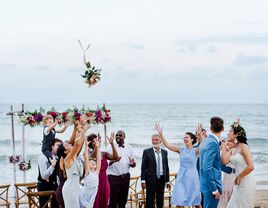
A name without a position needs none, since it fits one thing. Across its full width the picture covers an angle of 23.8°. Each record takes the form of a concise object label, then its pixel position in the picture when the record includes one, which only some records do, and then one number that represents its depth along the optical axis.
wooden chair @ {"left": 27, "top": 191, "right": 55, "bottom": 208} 9.42
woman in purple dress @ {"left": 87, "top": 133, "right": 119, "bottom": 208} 9.85
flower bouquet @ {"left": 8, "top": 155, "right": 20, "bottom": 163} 12.40
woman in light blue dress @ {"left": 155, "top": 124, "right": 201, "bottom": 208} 10.74
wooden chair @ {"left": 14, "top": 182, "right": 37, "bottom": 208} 11.44
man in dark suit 11.40
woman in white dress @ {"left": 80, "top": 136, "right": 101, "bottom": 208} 8.77
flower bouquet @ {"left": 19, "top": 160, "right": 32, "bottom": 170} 12.31
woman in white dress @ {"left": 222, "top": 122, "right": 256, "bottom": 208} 8.56
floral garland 9.89
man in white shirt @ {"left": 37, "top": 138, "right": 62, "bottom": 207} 9.96
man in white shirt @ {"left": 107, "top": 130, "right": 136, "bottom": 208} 11.25
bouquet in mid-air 10.06
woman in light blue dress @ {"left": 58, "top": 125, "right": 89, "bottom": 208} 8.40
